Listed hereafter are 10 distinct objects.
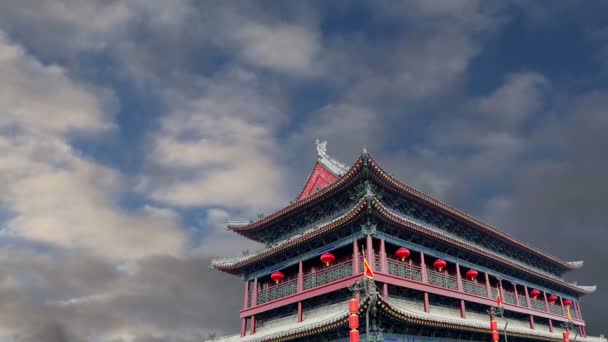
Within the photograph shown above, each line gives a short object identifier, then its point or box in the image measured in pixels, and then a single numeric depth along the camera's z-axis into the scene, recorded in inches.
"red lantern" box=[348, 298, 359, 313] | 774.5
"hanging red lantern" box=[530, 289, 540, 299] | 1510.8
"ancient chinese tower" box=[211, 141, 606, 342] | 972.6
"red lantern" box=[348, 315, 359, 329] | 762.1
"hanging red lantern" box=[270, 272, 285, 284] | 1193.4
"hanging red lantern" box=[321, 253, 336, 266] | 1069.8
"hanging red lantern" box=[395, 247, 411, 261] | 1051.9
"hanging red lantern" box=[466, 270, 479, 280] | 1205.8
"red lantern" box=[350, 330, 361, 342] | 755.4
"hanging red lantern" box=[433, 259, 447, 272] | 1129.9
